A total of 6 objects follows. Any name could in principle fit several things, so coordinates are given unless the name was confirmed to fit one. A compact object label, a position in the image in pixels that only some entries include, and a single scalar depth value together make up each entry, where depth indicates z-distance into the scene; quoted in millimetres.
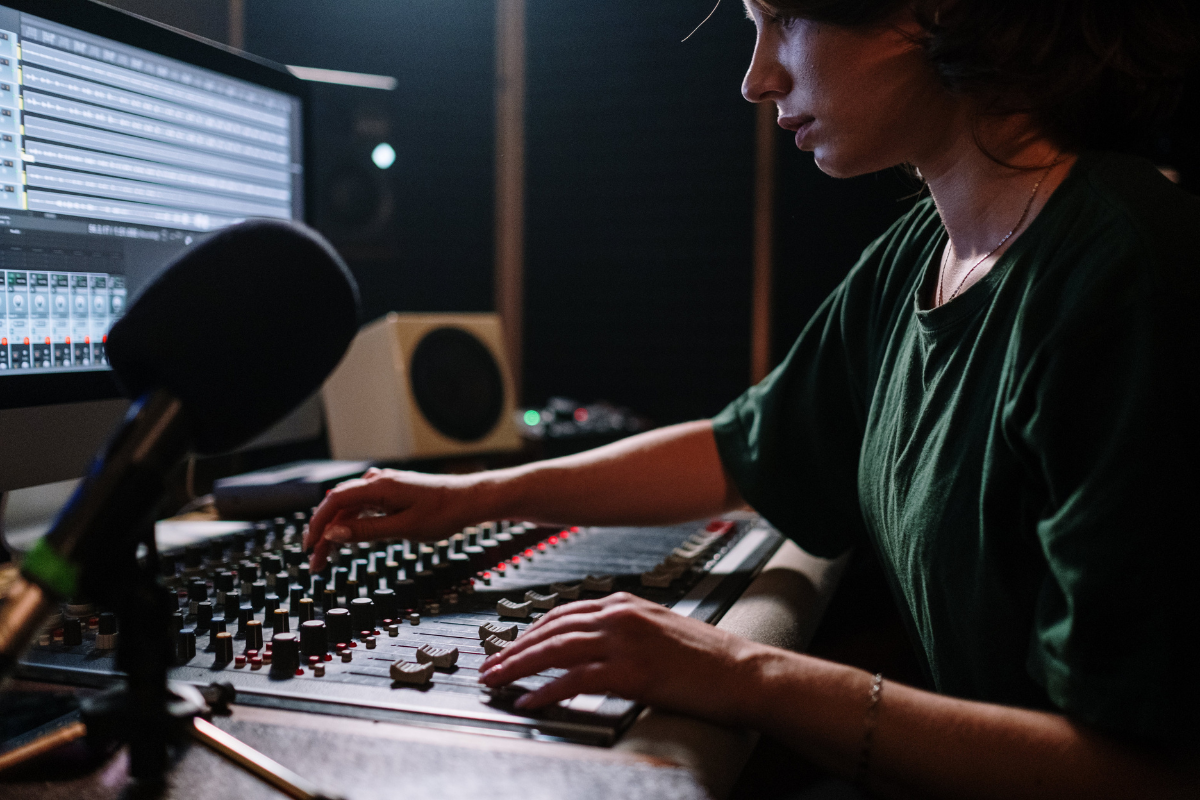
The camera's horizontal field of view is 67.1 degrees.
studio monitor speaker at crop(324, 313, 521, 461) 1532
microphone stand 409
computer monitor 854
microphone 410
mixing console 583
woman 549
